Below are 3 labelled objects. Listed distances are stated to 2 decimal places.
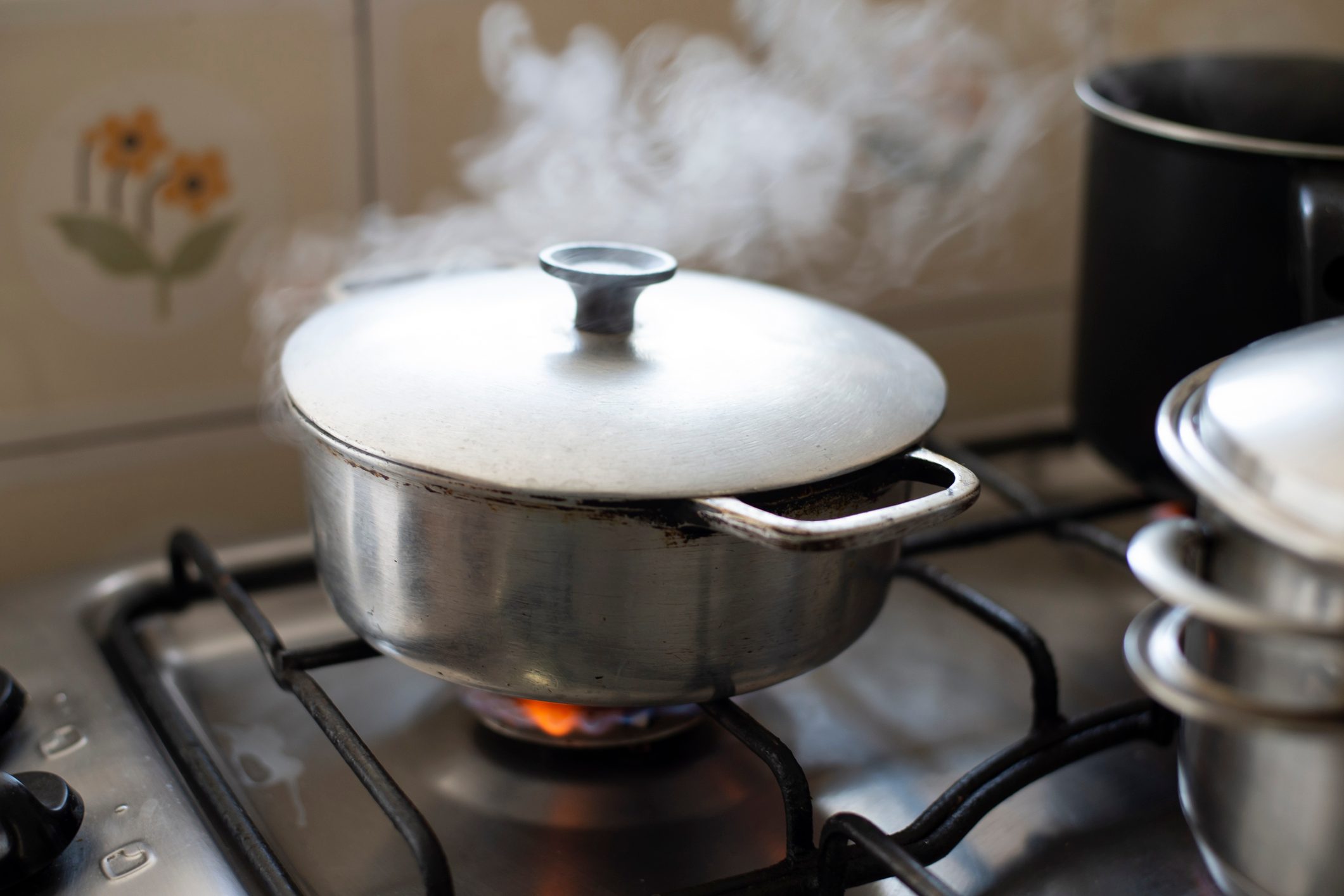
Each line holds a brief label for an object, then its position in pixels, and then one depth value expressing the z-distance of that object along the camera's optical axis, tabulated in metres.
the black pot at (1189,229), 0.68
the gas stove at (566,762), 0.58
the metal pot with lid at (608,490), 0.51
